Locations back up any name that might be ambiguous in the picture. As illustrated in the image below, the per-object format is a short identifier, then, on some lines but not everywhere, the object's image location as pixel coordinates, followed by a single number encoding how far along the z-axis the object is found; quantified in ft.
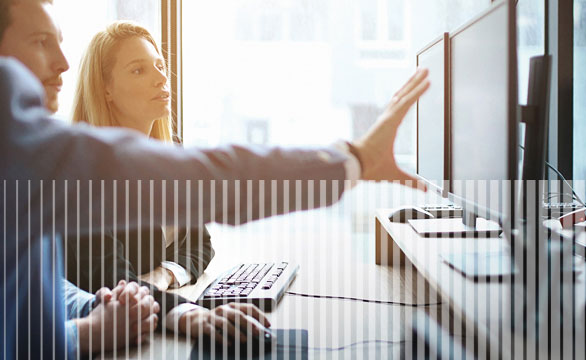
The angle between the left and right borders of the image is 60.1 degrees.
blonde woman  3.91
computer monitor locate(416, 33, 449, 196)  3.56
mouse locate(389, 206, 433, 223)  4.46
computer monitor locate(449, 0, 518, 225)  2.39
